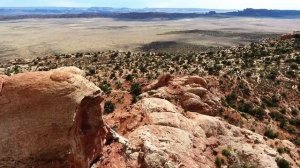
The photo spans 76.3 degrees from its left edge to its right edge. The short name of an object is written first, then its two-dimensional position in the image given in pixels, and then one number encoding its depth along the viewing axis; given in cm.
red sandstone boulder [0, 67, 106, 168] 794
